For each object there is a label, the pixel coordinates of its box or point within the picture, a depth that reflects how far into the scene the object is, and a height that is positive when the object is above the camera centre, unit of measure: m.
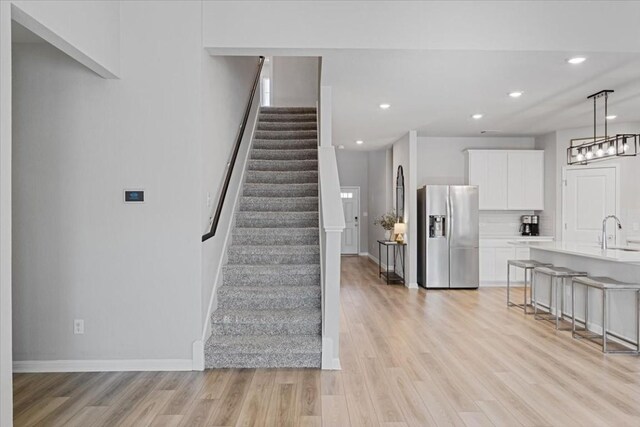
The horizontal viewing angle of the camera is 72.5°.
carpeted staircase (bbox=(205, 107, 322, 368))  3.67 -0.60
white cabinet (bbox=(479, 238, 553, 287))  7.61 -0.91
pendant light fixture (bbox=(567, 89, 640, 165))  4.66 +0.66
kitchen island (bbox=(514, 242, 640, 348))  4.27 -0.72
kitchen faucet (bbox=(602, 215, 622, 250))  4.96 -0.41
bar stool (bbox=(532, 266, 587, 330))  4.93 -1.01
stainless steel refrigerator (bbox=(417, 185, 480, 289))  7.31 -0.53
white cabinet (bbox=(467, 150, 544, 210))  7.80 +0.61
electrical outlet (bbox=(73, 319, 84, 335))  3.55 -0.96
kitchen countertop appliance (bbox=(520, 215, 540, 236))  7.88 -0.35
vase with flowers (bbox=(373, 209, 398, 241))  8.23 -0.27
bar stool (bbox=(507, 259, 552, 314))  5.59 -0.78
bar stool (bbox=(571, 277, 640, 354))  4.07 -0.90
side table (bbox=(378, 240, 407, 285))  7.84 -1.07
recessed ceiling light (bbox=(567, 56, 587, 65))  3.77 +1.28
